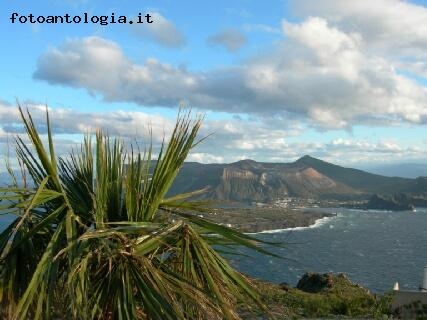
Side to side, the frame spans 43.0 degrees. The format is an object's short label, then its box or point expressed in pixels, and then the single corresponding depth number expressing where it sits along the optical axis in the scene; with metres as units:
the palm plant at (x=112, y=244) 4.18
